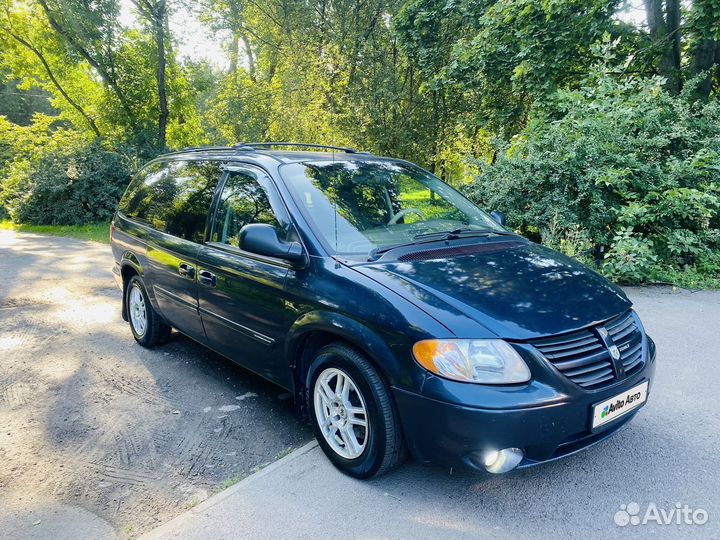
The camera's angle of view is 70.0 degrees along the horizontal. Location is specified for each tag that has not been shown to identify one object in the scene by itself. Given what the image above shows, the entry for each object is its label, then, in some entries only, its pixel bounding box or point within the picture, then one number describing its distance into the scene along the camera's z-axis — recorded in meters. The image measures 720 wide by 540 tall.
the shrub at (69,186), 17.09
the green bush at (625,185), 6.50
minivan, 2.32
